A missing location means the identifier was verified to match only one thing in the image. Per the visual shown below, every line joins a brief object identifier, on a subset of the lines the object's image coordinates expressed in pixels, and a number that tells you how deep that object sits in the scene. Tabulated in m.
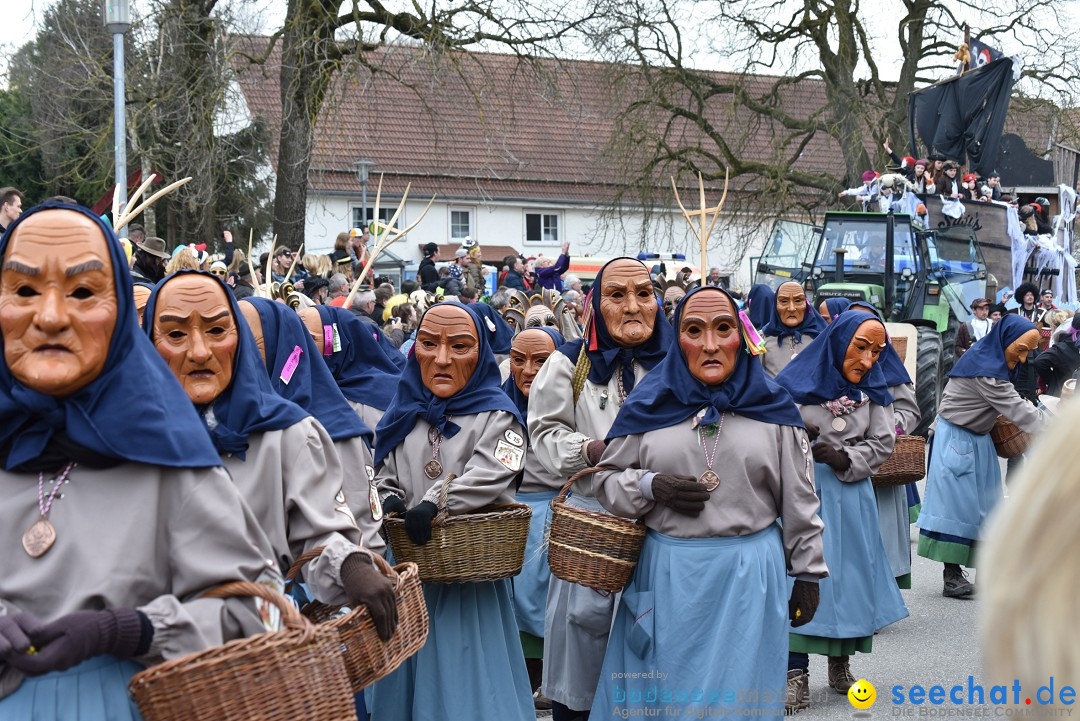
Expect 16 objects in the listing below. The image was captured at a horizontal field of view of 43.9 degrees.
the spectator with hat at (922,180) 21.92
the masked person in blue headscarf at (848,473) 6.91
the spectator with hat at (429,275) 14.80
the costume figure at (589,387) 5.61
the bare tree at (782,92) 27.27
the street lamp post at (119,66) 11.32
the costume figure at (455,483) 5.16
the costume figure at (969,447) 8.90
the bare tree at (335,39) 16.03
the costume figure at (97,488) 2.87
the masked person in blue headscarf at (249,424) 3.79
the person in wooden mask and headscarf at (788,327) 10.60
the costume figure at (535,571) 6.63
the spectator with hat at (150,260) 8.71
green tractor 17.72
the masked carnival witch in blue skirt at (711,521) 4.70
